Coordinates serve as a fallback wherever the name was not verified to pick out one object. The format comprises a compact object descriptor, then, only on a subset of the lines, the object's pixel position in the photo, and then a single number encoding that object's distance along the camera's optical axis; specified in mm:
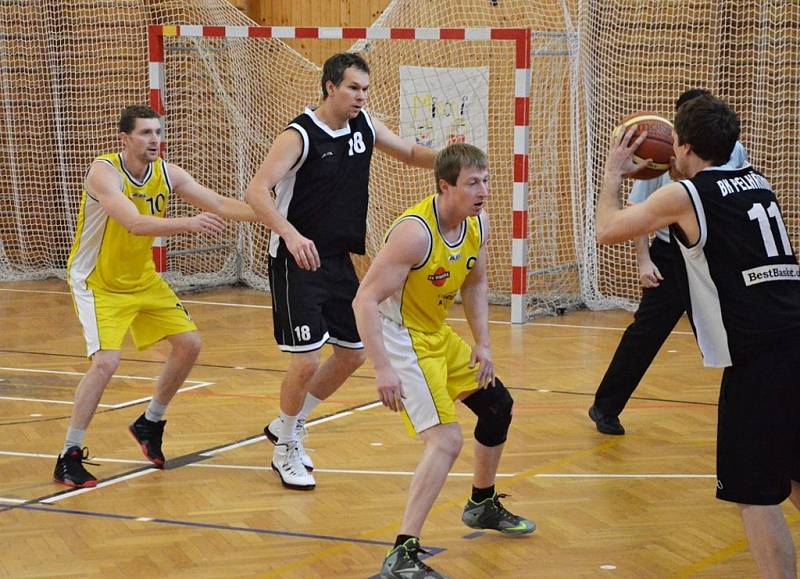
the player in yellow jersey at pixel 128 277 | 10491
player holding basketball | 6861
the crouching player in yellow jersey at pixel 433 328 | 8003
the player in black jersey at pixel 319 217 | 10258
